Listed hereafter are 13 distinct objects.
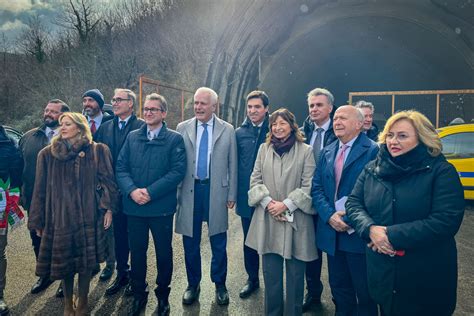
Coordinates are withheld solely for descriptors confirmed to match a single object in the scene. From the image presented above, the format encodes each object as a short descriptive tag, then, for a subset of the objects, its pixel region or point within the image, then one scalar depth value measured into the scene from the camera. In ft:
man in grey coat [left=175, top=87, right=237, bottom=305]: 11.21
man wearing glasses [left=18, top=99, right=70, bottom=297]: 12.02
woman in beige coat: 9.07
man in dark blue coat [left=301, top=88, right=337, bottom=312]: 10.82
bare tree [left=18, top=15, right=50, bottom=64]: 92.51
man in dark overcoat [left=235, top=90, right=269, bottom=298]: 11.69
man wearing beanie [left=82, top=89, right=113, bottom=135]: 13.24
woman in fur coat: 9.16
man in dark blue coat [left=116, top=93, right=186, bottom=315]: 10.24
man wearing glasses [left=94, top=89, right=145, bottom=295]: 11.93
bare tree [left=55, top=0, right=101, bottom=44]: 86.63
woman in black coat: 6.55
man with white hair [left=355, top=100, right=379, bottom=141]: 14.19
